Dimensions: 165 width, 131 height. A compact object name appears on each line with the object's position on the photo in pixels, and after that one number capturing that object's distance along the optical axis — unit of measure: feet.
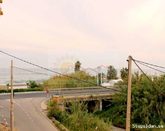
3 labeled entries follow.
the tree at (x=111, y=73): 126.11
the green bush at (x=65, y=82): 93.44
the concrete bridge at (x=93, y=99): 70.26
